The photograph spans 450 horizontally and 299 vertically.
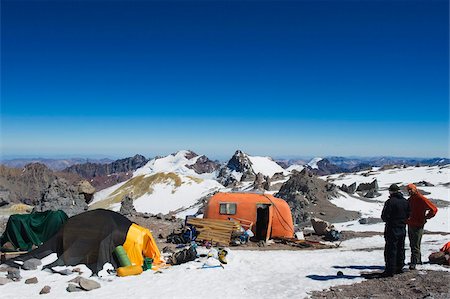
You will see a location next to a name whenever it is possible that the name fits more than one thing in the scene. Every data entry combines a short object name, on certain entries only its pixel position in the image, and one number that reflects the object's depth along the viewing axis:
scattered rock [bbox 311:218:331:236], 26.20
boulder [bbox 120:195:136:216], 36.83
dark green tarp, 20.34
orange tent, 24.59
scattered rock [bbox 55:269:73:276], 14.82
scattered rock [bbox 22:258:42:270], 15.64
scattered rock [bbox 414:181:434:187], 56.09
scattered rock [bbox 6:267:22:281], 14.27
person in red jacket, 13.10
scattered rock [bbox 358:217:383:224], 33.09
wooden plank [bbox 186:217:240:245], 22.12
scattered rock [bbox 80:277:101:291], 12.89
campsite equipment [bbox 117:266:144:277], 14.64
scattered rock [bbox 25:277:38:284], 13.86
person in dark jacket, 12.52
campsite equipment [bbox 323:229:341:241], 24.81
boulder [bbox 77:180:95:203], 38.36
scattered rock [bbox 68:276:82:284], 13.54
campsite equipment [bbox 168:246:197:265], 16.70
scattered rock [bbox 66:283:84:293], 12.77
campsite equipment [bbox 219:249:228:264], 16.20
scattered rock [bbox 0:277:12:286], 13.70
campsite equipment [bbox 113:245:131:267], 15.48
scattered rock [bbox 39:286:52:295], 12.60
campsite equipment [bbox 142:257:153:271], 15.62
